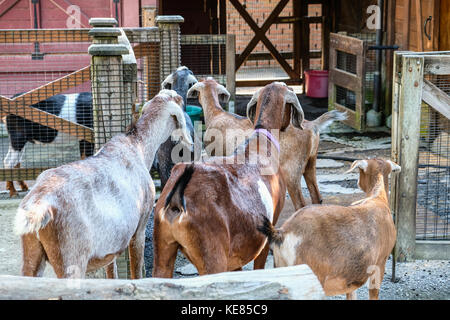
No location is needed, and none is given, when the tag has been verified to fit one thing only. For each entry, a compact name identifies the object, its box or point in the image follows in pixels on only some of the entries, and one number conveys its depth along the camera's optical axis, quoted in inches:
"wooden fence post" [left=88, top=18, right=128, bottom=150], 207.6
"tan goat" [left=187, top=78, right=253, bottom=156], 296.0
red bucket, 568.7
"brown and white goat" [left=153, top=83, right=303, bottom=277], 169.8
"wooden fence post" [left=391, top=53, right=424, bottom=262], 220.8
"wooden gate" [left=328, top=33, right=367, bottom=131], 456.4
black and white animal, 348.5
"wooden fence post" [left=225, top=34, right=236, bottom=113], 380.2
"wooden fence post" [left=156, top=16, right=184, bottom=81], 343.3
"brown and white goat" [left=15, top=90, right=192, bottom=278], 157.5
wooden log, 128.2
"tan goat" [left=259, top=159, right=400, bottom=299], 173.3
